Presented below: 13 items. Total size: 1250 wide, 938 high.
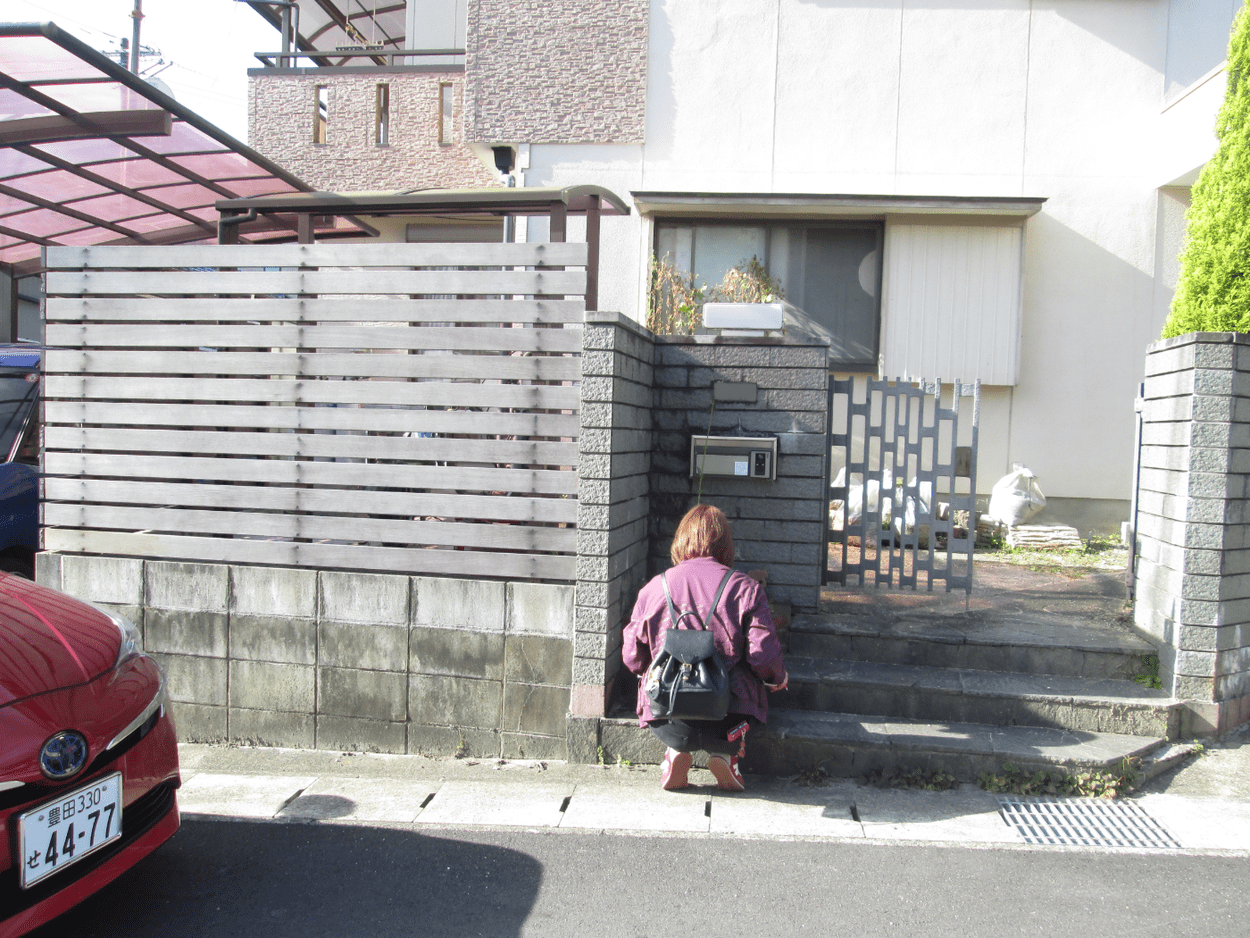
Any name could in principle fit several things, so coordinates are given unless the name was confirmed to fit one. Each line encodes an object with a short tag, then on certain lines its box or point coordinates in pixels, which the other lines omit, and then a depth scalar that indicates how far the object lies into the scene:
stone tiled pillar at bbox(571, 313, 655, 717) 4.40
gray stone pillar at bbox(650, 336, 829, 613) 4.97
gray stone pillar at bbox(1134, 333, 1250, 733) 4.52
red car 2.69
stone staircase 4.33
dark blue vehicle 6.36
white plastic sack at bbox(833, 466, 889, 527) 8.05
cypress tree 4.73
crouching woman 4.03
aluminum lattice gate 5.32
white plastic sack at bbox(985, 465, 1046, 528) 8.56
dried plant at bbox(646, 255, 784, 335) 9.53
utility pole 21.56
